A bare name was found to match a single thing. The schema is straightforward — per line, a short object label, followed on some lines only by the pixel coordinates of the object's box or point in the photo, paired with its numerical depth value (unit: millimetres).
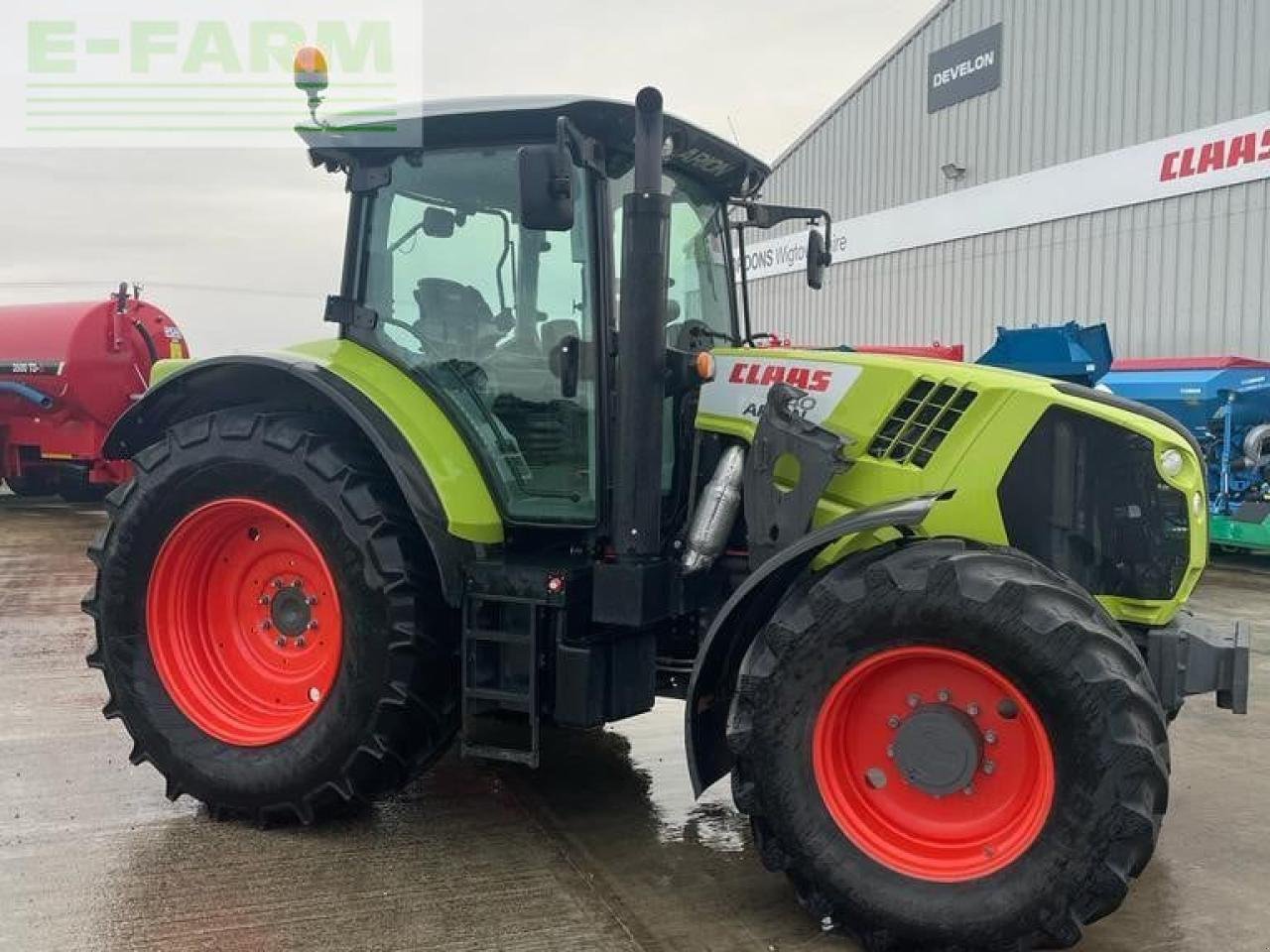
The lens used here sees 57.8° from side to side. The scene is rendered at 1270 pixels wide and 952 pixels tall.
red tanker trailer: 13094
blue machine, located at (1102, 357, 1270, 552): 10219
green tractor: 2883
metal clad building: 12734
